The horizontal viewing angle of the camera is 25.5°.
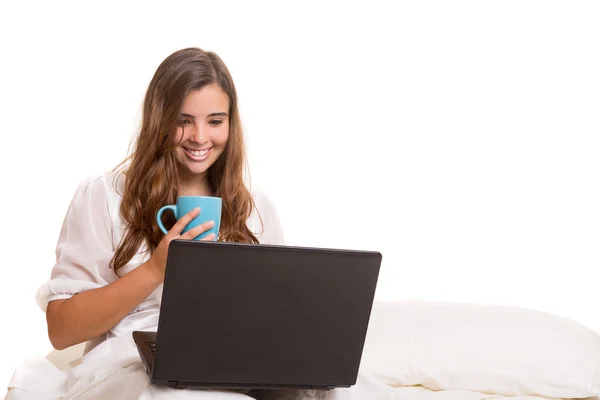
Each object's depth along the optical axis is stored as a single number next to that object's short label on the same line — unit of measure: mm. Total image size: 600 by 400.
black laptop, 2130
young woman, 2475
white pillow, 2830
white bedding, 2211
